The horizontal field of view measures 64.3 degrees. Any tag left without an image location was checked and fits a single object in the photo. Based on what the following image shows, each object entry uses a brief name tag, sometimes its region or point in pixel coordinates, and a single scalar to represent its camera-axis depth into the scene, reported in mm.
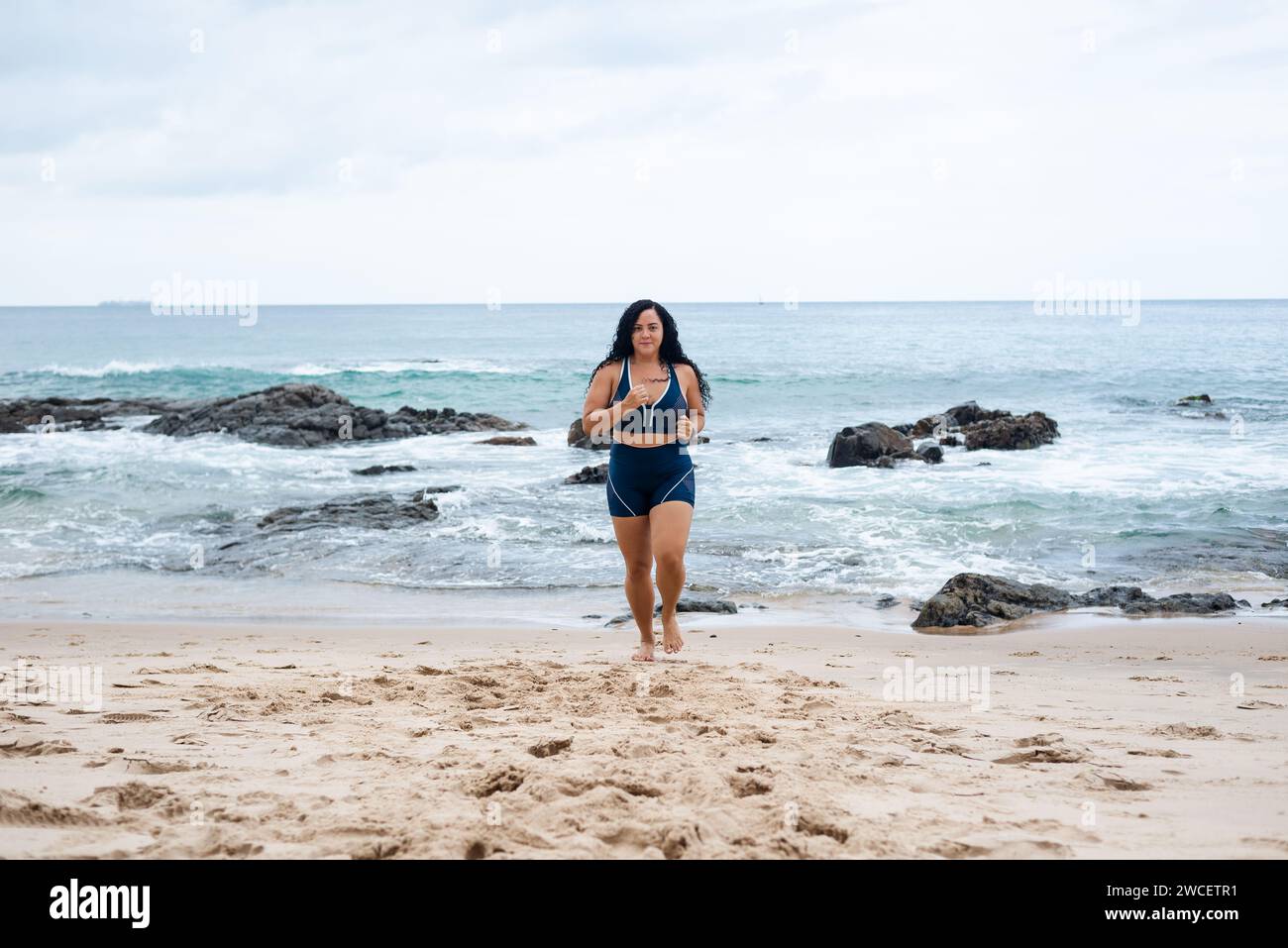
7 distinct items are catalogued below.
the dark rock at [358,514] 12930
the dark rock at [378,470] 17859
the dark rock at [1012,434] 19750
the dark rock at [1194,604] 8062
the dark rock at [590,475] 16156
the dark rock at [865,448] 17797
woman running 5824
